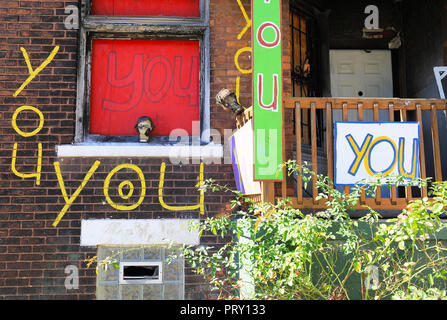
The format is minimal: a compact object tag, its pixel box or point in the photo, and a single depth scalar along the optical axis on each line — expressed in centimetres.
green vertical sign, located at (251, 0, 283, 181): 393
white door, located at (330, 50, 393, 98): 700
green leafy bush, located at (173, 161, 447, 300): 329
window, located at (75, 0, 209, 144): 514
